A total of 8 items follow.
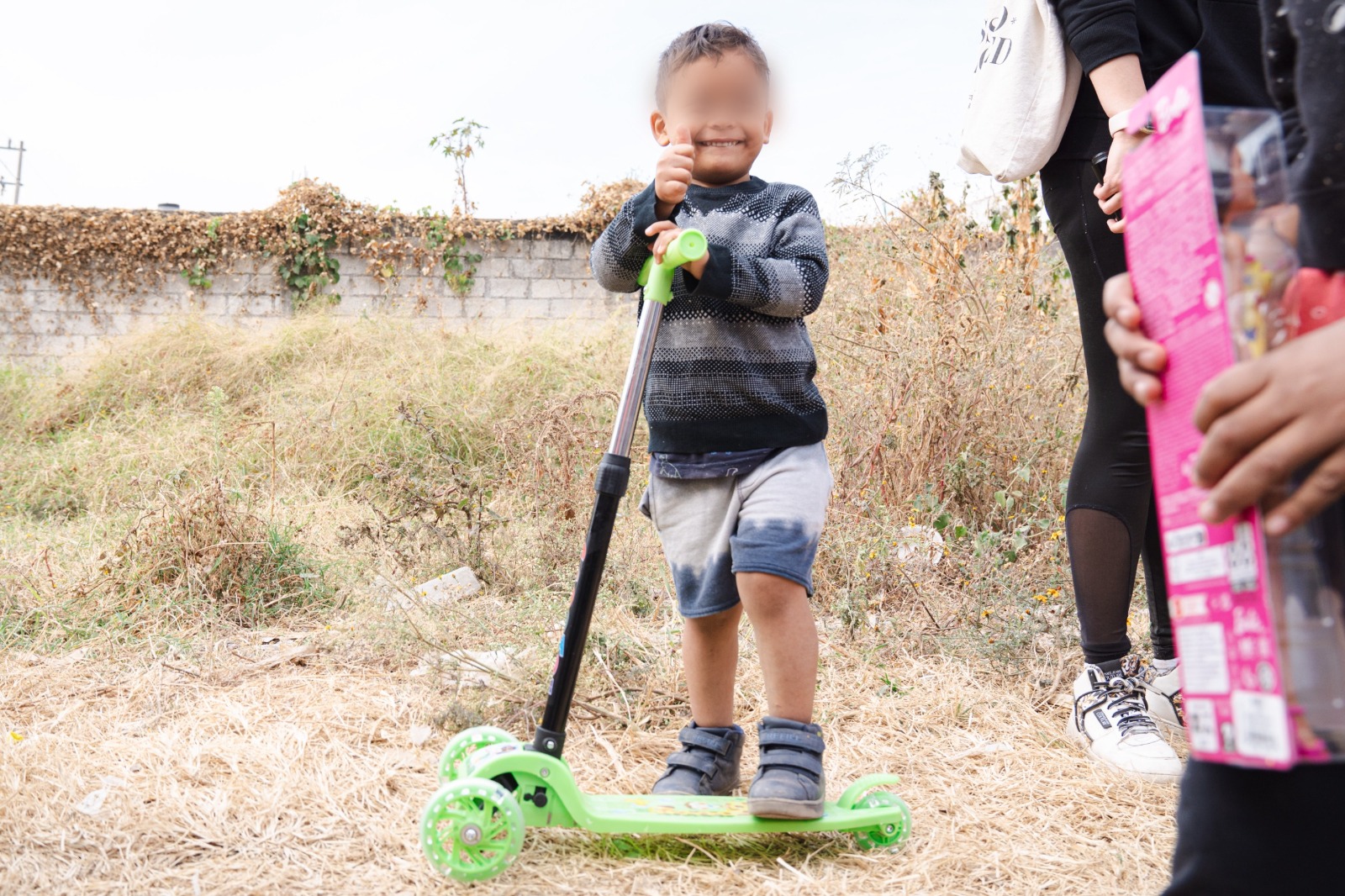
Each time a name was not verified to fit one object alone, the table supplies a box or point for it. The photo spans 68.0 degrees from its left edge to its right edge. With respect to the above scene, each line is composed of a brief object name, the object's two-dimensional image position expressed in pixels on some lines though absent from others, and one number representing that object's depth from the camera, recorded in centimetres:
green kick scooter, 145
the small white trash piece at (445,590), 308
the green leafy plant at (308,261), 889
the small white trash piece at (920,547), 315
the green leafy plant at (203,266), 895
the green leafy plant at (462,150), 902
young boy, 165
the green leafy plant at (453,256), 885
